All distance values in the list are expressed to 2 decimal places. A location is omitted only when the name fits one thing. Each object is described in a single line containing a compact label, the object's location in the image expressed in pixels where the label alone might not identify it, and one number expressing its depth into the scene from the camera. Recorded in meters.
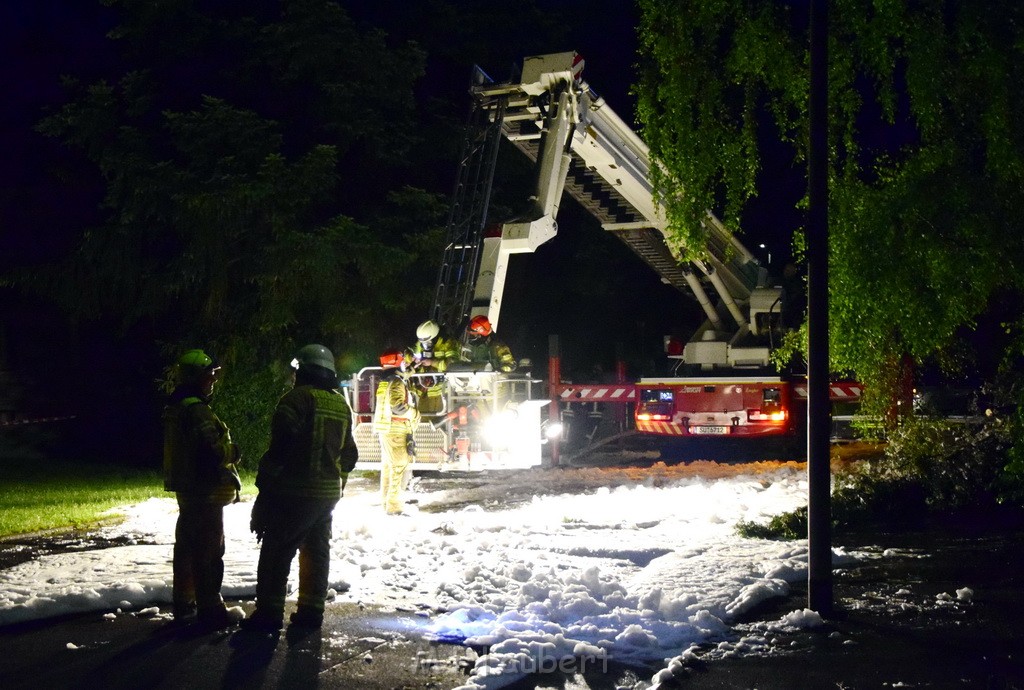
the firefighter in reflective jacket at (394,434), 11.05
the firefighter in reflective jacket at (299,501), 6.05
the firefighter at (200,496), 6.09
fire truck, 12.49
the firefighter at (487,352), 12.32
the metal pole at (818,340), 6.41
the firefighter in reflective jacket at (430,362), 11.97
